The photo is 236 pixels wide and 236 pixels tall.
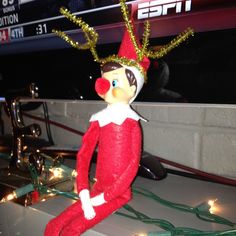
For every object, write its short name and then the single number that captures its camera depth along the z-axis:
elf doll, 0.42
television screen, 0.55
